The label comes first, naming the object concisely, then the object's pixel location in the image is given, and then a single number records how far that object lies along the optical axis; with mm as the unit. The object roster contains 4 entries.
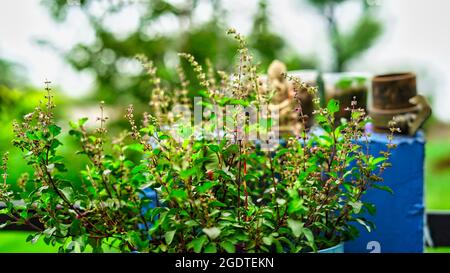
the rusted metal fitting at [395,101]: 2539
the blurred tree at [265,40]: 5352
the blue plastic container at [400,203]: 2371
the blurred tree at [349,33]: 7105
